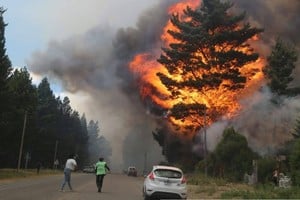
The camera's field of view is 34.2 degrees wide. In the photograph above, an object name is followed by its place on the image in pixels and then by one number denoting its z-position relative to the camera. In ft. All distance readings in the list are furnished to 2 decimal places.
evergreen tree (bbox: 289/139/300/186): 91.98
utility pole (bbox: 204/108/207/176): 193.63
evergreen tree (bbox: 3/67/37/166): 234.58
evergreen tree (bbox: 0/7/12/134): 181.16
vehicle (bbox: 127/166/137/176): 278.63
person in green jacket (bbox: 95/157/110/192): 83.20
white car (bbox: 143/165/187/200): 69.87
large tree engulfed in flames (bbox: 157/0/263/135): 196.75
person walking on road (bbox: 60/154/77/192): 81.76
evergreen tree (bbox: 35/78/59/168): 320.29
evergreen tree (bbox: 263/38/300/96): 207.31
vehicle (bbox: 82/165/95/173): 307.70
